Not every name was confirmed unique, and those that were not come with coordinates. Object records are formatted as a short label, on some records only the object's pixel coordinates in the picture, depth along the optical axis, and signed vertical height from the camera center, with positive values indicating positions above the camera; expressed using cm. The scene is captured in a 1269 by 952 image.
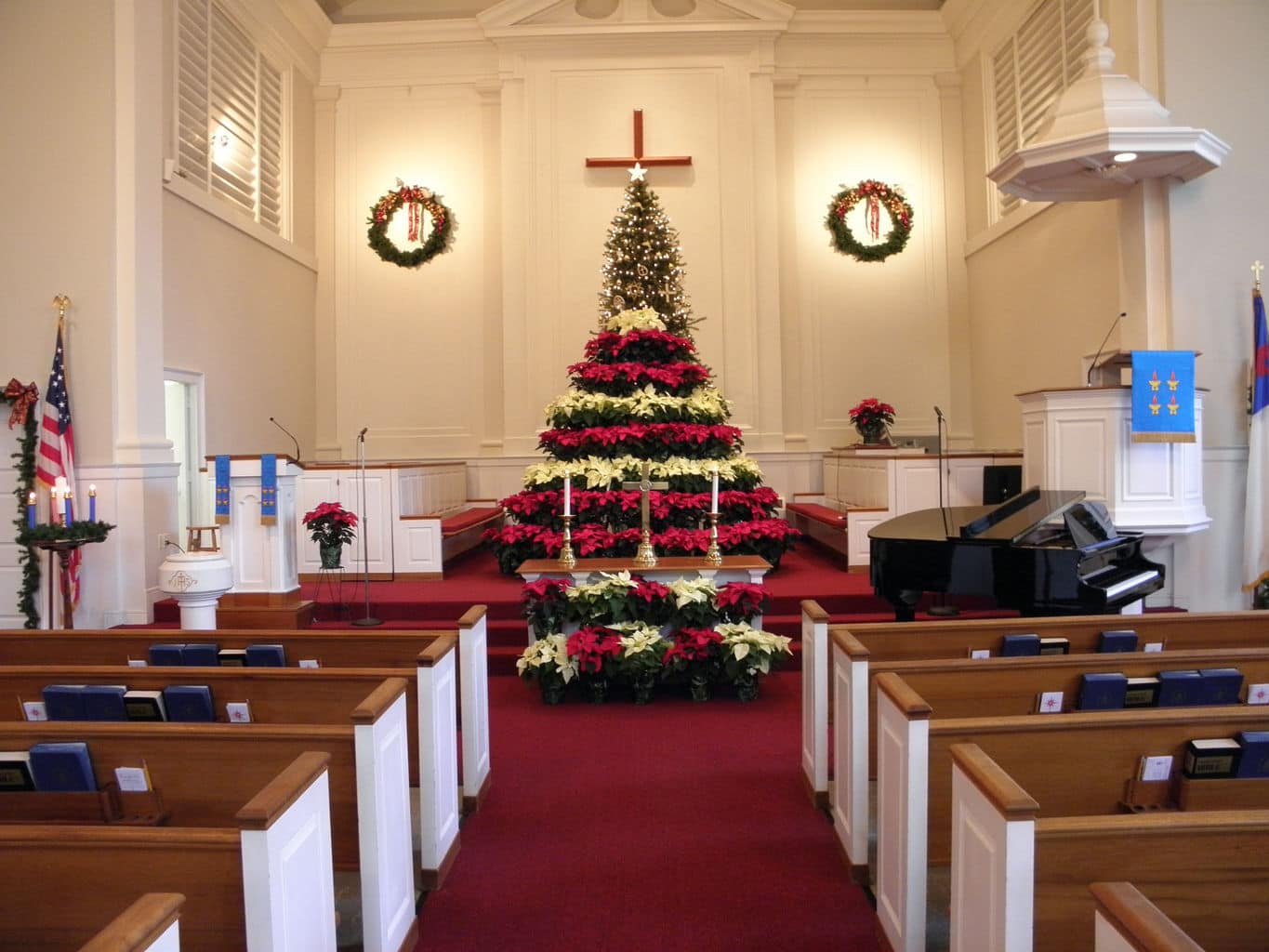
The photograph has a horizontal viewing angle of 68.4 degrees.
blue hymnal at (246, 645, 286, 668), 375 -74
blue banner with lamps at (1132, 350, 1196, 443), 616 +43
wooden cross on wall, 1110 +367
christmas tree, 677 +4
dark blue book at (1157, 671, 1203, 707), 305 -75
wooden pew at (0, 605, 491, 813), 386 -75
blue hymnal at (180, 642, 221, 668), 371 -73
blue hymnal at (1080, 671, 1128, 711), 303 -75
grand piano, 475 -52
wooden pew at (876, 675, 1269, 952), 251 -79
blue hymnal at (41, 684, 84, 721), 310 -76
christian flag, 666 -12
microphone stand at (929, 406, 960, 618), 680 -108
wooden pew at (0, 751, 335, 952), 188 -83
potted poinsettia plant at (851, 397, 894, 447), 1067 +51
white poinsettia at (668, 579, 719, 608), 523 -71
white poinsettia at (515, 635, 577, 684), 518 -106
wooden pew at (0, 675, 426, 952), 249 -80
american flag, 674 +26
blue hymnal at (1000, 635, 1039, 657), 363 -72
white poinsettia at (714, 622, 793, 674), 512 -99
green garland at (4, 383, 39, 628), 681 -14
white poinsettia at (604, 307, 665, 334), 758 +119
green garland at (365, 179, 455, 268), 1145 +302
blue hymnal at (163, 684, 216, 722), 306 -76
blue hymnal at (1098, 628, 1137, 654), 364 -71
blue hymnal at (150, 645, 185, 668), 368 -72
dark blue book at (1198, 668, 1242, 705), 304 -74
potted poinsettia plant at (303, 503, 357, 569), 690 -42
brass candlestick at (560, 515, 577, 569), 557 -53
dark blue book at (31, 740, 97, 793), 247 -78
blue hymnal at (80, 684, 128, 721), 310 -76
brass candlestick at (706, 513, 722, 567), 565 -53
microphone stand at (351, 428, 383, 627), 657 -107
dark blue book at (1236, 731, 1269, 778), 245 -78
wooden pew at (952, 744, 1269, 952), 184 -82
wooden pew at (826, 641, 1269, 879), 310 -74
